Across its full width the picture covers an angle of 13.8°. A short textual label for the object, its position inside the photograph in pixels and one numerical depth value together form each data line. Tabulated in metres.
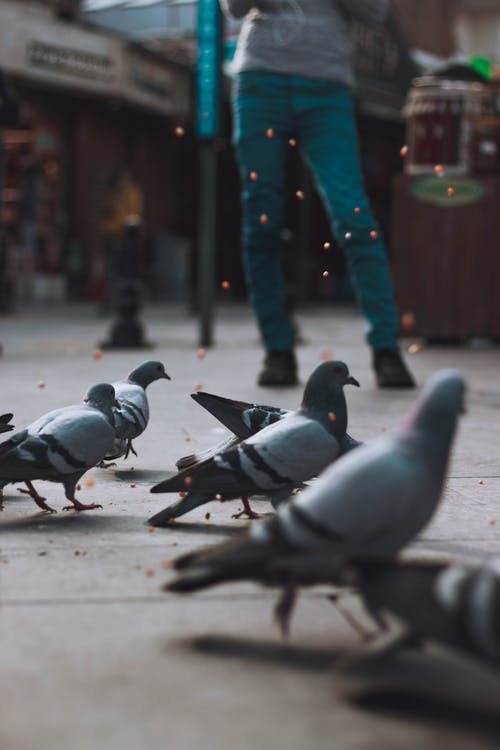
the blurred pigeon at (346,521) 3.50
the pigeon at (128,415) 6.28
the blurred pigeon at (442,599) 3.07
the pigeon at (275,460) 4.89
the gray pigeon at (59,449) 5.34
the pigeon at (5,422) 5.88
